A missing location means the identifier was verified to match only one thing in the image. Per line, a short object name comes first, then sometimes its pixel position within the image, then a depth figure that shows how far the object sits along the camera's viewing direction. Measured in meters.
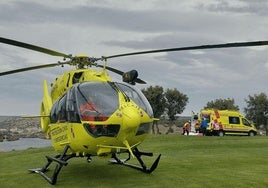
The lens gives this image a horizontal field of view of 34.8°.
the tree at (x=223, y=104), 73.50
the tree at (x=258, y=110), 69.24
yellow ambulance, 40.03
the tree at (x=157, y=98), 66.79
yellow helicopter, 10.44
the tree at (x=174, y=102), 67.62
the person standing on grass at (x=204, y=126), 39.47
